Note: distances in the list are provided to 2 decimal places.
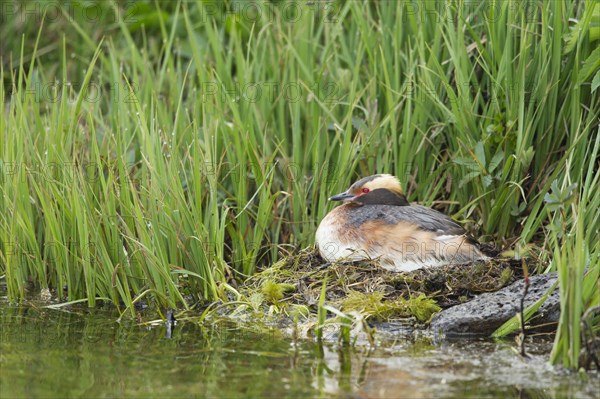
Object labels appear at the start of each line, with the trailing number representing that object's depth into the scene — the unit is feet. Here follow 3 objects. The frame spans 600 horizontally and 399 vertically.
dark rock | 36.37
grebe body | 42.16
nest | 38.83
